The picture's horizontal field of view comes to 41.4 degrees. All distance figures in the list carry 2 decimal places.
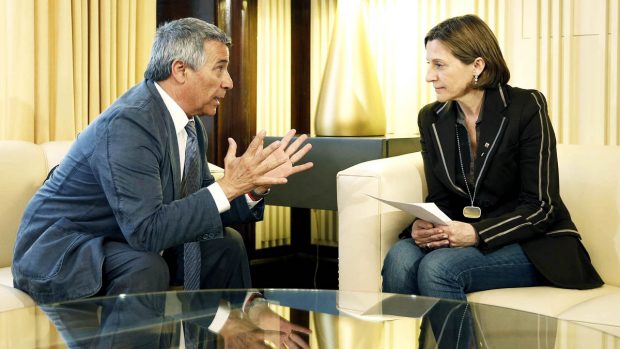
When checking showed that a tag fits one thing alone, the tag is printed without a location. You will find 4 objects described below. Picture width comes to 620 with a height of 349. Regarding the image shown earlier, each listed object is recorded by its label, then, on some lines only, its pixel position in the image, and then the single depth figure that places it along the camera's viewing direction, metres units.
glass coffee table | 1.46
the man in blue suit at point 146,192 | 2.17
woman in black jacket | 2.33
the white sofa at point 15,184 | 2.24
